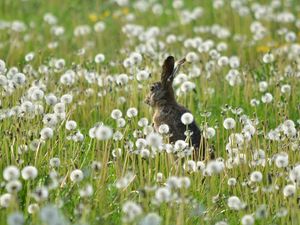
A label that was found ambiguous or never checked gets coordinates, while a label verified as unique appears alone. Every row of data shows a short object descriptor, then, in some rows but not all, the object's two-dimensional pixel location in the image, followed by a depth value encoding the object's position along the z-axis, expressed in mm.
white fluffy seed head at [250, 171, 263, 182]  10539
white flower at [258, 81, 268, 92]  16141
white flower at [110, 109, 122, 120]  12680
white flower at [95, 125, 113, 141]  9836
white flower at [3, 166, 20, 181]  8945
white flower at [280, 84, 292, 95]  15634
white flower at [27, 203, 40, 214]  8862
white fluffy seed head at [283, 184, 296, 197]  10000
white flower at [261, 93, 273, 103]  14383
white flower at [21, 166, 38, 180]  9297
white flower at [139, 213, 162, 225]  8109
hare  13100
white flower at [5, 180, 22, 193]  8516
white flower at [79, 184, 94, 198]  8748
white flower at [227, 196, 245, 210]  9768
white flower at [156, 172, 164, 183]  10797
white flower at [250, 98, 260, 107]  14555
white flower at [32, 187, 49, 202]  8328
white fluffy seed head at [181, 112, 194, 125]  11914
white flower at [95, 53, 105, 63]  16281
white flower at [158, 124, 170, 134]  11998
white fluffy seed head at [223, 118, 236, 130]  12328
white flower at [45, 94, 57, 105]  12609
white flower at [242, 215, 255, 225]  9141
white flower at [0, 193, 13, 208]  9000
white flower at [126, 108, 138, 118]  12891
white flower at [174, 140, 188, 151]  11211
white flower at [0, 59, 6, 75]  12492
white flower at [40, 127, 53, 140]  11187
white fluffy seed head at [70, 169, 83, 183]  10086
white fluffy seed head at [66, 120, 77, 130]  12000
